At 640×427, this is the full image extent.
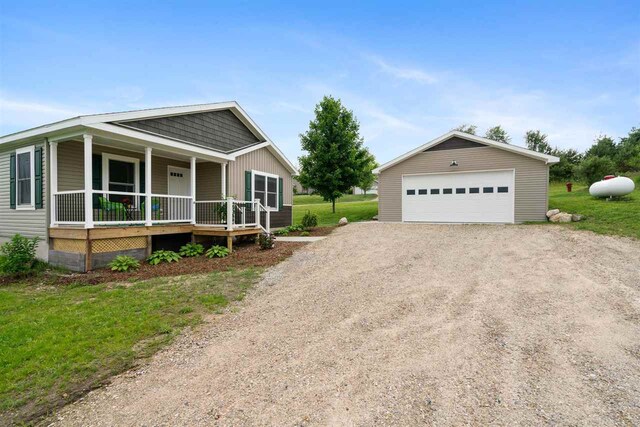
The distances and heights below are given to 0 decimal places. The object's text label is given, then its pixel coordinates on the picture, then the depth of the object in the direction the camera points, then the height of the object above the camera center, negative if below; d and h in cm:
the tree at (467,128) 4428 +1124
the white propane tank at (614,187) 1445 +95
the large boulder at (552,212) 1317 -21
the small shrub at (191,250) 937 -132
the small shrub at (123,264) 752 -141
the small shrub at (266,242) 981 -112
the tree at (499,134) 4000 +931
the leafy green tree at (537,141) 3347 +718
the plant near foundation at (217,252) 911 -135
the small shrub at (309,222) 1444 -73
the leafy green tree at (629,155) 2288 +422
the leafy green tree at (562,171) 2682 +308
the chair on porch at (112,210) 812 -13
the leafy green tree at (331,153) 1848 +316
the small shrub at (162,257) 835 -140
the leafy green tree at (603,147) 3011 +589
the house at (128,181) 786 +78
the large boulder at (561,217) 1255 -40
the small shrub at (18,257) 751 -126
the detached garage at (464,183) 1372 +113
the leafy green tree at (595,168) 1889 +235
